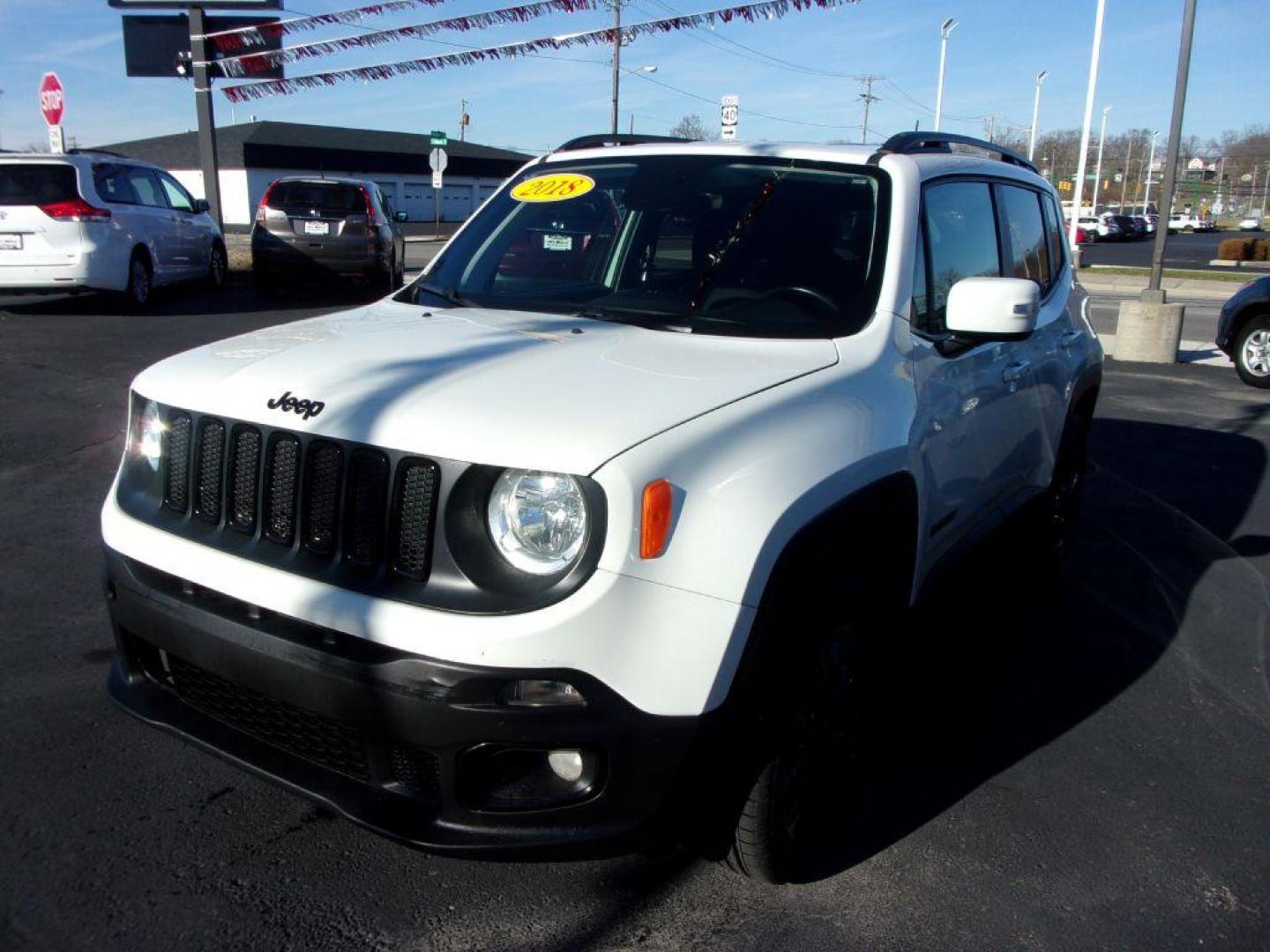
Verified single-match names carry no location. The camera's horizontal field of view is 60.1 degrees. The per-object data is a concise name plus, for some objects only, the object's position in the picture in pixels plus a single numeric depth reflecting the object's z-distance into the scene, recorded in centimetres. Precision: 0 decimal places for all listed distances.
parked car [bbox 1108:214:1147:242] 5747
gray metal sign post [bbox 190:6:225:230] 1808
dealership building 5653
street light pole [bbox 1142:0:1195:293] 1244
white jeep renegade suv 220
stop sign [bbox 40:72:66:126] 1609
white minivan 1215
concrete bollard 1291
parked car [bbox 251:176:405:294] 1532
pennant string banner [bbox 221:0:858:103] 1100
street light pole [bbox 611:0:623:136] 4100
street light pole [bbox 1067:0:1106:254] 3061
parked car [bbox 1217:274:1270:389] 1130
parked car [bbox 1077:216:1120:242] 5550
